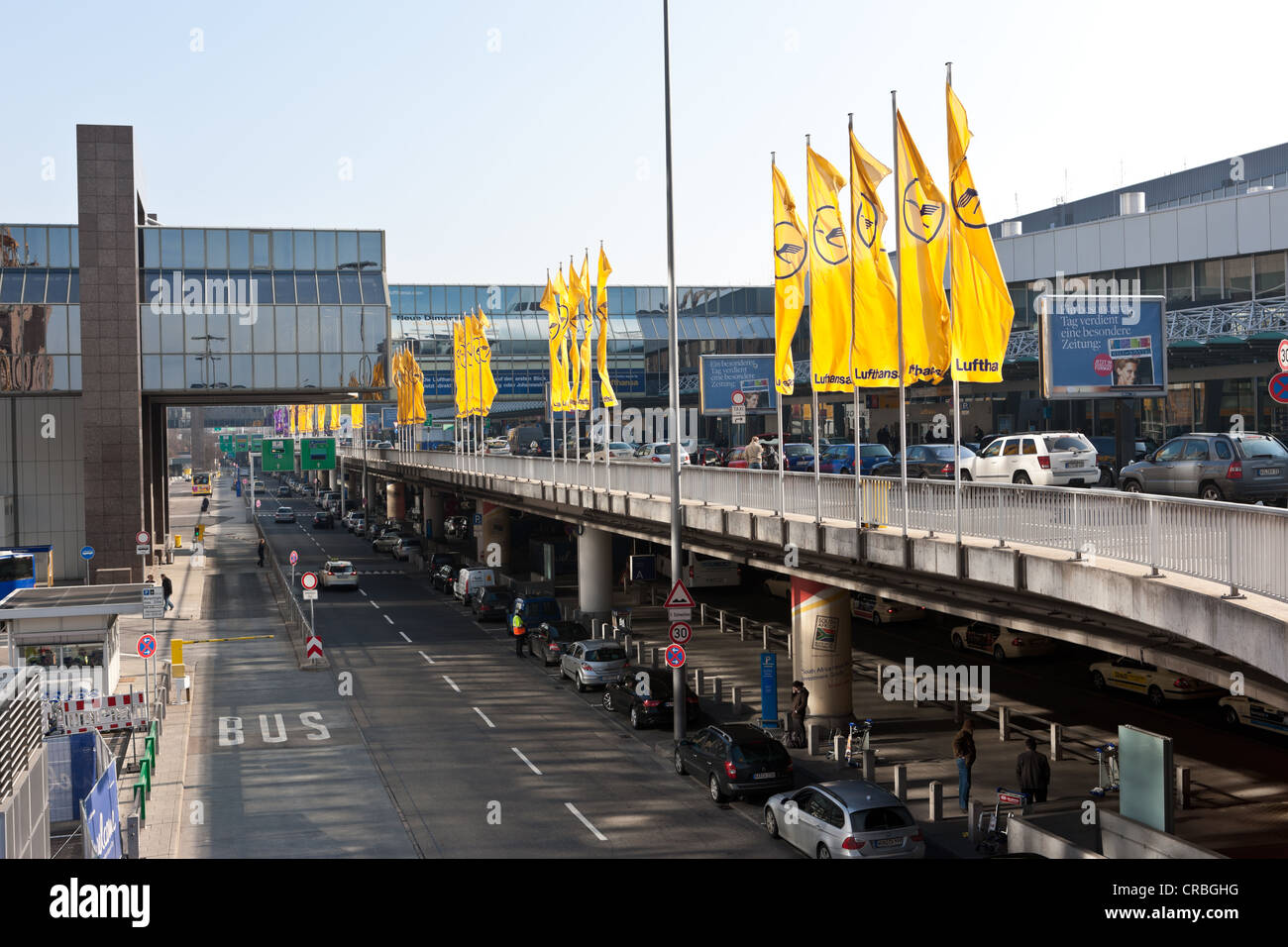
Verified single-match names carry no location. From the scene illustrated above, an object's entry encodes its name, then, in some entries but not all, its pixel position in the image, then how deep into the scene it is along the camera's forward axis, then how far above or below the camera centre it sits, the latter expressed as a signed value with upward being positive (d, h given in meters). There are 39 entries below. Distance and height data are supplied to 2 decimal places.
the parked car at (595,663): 32.72 -6.03
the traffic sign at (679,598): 25.03 -3.26
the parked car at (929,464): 33.31 -0.75
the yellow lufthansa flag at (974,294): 19.25 +2.29
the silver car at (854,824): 17.47 -5.72
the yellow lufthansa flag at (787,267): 25.72 +3.70
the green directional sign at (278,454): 91.62 -0.32
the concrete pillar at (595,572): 44.16 -4.76
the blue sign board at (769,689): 27.22 -5.67
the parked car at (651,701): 28.00 -6.08
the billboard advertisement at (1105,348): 30.19 +2.19
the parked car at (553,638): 36.41 -6.02
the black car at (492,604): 46.25 -6.13
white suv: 27.31 -0.58
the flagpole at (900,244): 21.33 +3.43
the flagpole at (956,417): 18.31 +0.34
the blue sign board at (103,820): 13.16 -4.23
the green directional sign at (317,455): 91.62 -0.44
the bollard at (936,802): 20.27 -6.16
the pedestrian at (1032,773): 19.69 -5.53
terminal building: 46.97 +5.07
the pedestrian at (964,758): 20.47 -5.47
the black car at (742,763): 21.61 -5.89
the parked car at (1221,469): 21.41 -0.67
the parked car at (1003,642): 33.81 -5.89
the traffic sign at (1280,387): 19.14 +0.70
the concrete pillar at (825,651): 27.16 -4.79
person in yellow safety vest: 38.97 -6.14
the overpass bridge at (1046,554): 12.23 -1.69
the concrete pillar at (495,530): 62.53 -4.42
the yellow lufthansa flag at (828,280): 24.00 +3.21
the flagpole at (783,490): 25.33 -1.07
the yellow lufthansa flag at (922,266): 20.72 +2.99
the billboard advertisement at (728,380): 55.94 +2.84
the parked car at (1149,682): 27.33 -5.83
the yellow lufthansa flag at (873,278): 22.92 +3.08
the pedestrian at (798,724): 25.66 -6.08
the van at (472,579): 50.62 -5.66
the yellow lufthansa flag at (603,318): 38.12 +4.14
